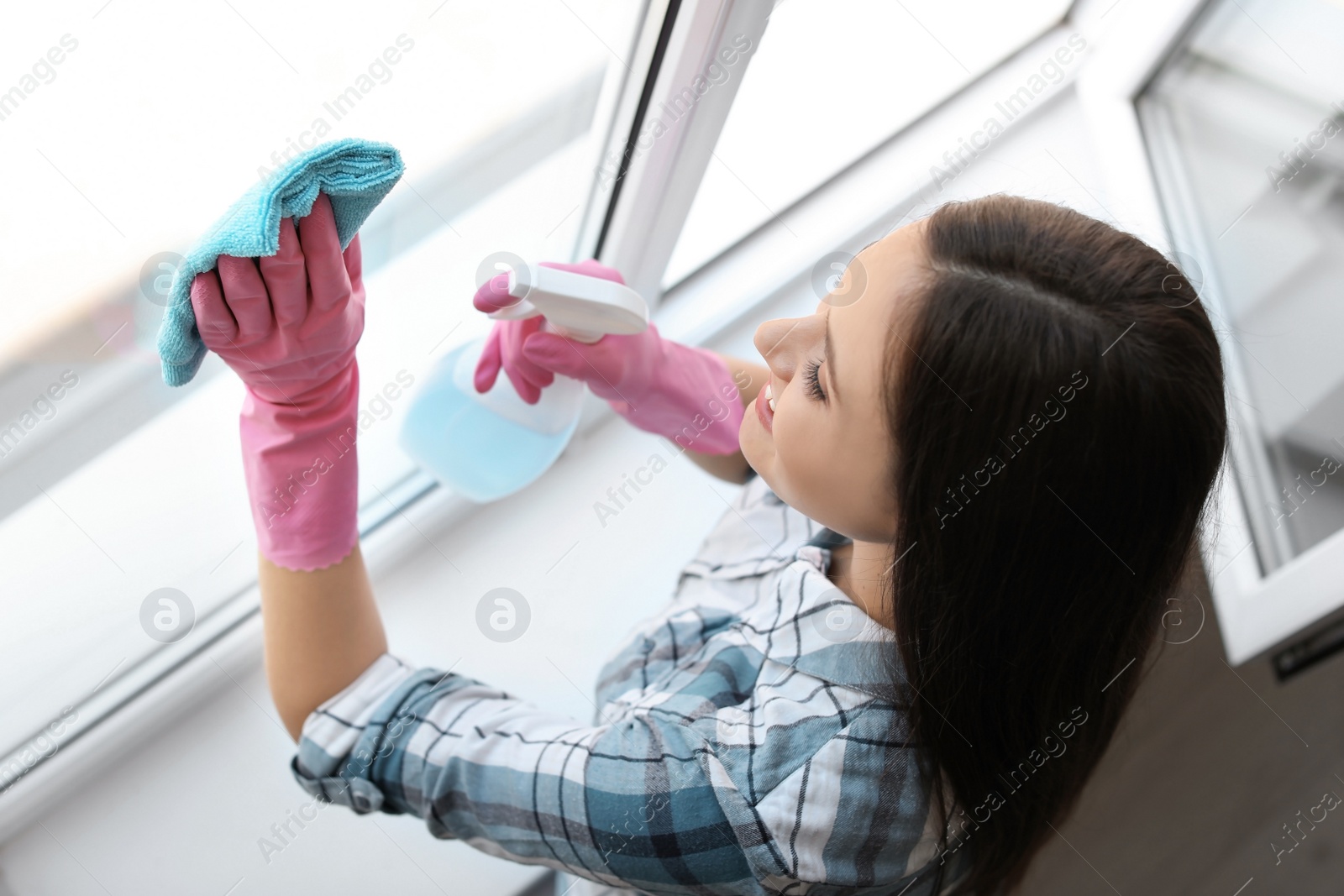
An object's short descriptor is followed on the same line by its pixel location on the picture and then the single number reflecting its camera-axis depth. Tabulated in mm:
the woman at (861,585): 496
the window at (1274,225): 930
